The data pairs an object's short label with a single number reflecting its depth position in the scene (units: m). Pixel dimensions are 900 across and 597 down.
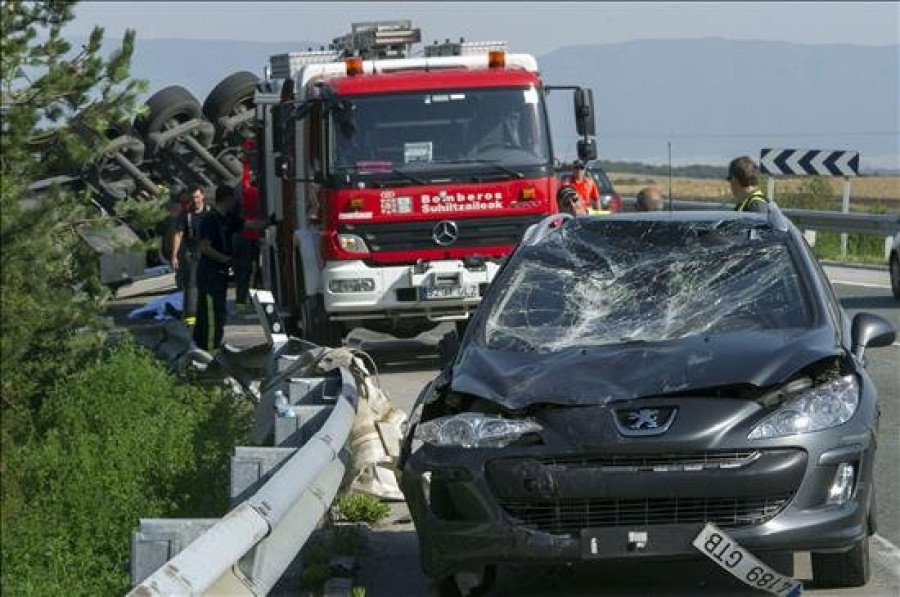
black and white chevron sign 36.22
